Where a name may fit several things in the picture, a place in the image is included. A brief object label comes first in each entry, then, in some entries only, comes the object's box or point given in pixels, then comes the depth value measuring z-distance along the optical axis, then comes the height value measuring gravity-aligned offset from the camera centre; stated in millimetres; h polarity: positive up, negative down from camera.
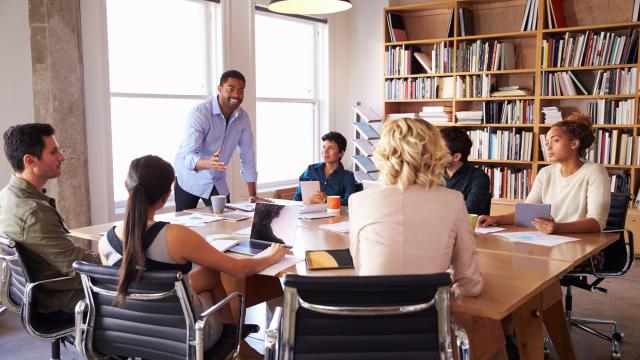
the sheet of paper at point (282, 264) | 2119 -517
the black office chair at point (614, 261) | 3072 -727
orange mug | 3334 -442
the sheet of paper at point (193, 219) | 3051 -496
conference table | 1841 -521
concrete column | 3926 +254
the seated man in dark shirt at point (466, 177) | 3166 -283
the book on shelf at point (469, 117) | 5738 +82
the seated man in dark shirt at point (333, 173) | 3850 -312
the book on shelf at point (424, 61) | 6000 +662
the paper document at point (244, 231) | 2777 -500
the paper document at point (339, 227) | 2848 -501
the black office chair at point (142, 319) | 1787 -615
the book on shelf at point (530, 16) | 5355 +991
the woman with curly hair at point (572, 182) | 2895 -302
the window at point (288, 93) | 5969 +358
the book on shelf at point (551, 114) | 5359 +98
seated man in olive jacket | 2305 -403
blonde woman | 1761 -275
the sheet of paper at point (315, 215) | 3216 -494
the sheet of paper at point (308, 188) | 3445 -364
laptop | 2467 -427
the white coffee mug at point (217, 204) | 3363 -441
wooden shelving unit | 5145 +837
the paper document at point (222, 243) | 2451 -498
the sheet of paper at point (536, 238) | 2553 -506
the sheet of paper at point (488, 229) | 2814 -507
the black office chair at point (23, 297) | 2232 -679
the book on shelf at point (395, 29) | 6164 +1021
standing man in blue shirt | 3877 -93
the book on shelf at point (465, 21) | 5742 +1020
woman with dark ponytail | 1833 -372
